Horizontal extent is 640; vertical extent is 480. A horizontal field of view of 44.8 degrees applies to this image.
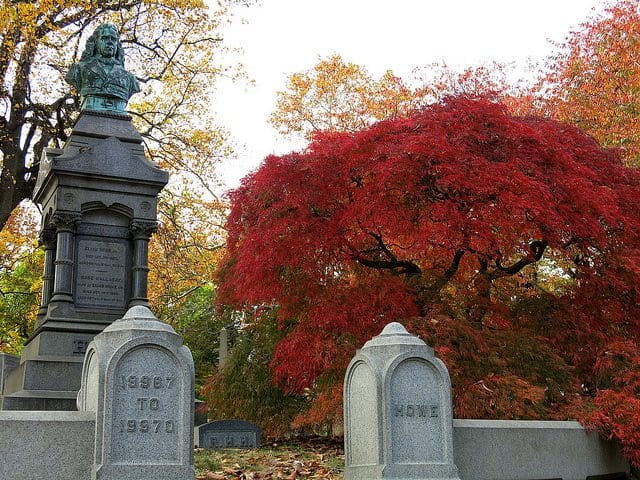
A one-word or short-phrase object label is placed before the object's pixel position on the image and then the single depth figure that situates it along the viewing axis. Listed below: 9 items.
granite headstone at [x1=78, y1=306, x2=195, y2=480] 6.44
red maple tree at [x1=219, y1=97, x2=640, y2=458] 11.07
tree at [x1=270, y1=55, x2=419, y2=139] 28.95
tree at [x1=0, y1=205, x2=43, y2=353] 25.66
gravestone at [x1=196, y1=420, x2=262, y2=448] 10.92
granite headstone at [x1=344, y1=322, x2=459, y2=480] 7.40
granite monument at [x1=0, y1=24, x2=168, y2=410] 11.14
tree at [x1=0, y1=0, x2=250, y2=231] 19.48
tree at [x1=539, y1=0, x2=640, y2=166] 21.44
